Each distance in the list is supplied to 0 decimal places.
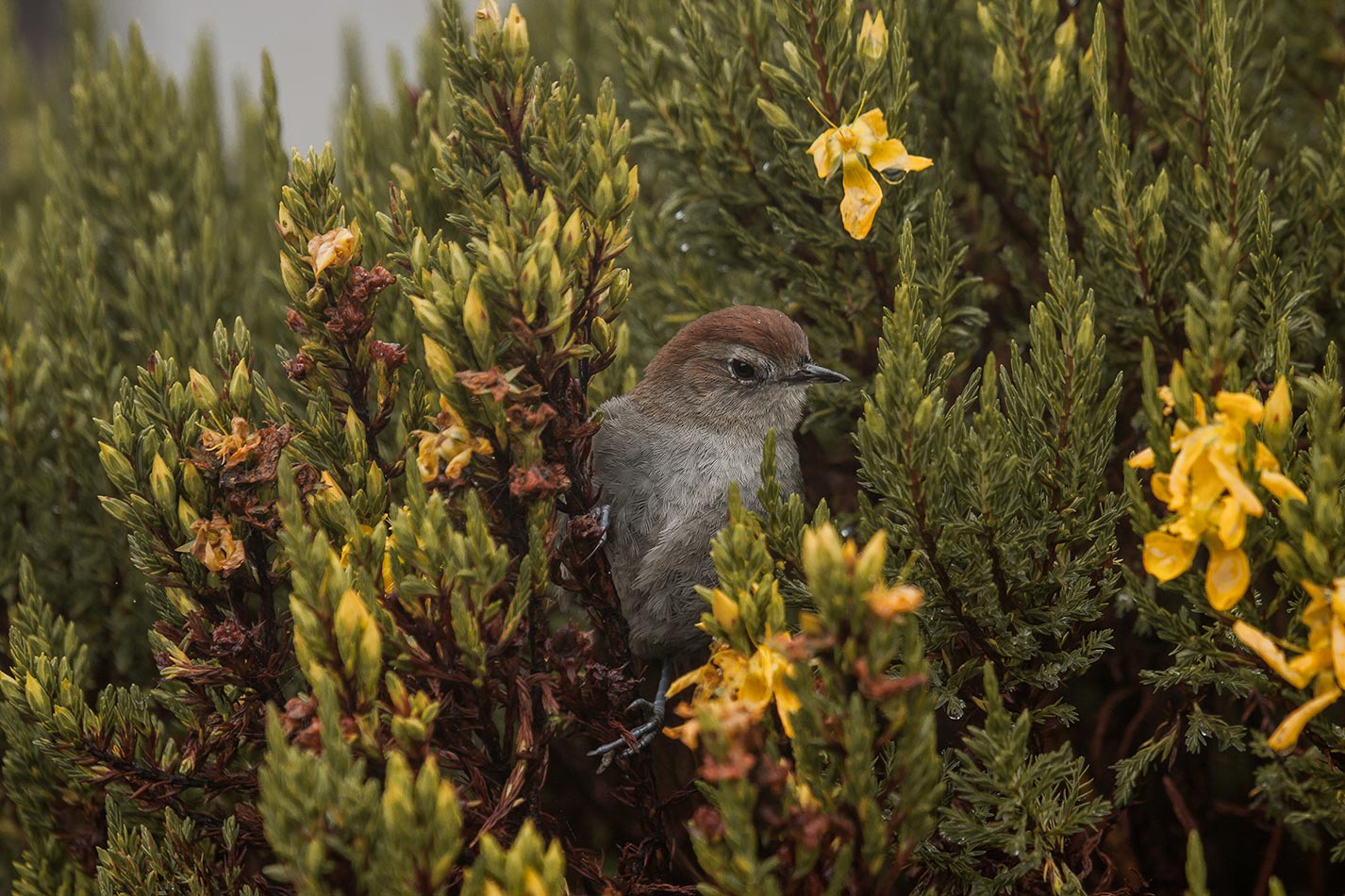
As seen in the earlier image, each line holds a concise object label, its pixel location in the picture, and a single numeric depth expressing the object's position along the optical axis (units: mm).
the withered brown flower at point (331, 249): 4578
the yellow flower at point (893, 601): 3334
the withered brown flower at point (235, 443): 4637
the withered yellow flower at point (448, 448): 4180
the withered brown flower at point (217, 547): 4605
